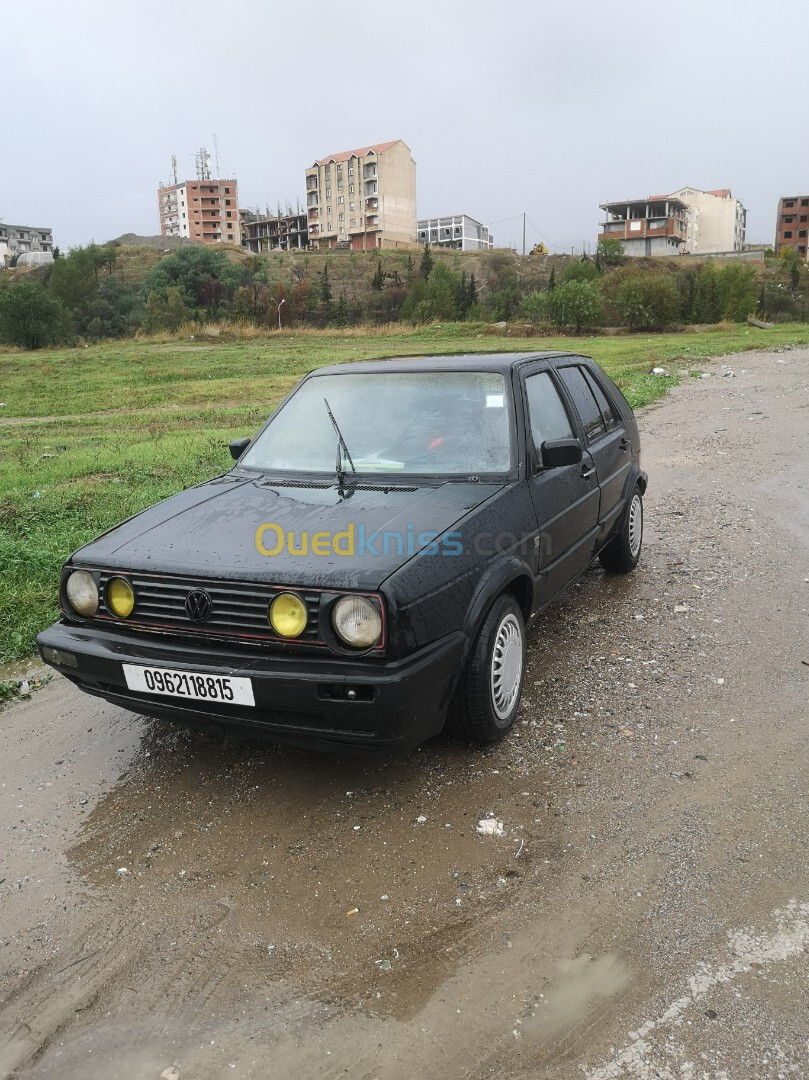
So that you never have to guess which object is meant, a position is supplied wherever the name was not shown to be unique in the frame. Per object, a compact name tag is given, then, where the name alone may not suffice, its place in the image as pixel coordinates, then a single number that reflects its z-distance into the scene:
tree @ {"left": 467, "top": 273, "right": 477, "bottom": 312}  61.39
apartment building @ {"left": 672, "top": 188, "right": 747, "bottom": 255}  109.88
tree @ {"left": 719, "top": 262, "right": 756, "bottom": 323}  45.78
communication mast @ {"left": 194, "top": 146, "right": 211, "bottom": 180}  129.12
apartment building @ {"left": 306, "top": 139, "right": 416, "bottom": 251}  104.06
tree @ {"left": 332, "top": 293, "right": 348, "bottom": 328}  57.43
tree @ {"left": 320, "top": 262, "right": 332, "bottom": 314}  62.59
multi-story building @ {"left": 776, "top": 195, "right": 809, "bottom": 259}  112.50
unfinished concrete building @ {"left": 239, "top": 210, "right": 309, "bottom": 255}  124.38
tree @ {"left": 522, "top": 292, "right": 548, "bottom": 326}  41.47
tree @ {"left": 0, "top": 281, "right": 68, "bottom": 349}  40.88
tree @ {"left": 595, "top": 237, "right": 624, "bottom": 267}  78.75
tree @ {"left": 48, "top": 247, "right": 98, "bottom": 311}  57.34
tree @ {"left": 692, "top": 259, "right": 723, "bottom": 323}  46.94
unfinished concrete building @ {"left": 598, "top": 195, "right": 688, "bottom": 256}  96.56
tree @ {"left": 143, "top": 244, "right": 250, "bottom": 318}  60.34
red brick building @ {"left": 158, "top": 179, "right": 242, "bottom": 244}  127.94
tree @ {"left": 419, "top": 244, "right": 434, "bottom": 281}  71.06
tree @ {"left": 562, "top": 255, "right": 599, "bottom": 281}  63.16
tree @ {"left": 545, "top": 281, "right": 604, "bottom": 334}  39.16
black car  2.90
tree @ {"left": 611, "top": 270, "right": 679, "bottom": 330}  38.75
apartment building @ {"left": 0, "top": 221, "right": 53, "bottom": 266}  130.62
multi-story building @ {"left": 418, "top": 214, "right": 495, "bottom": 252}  137.88
